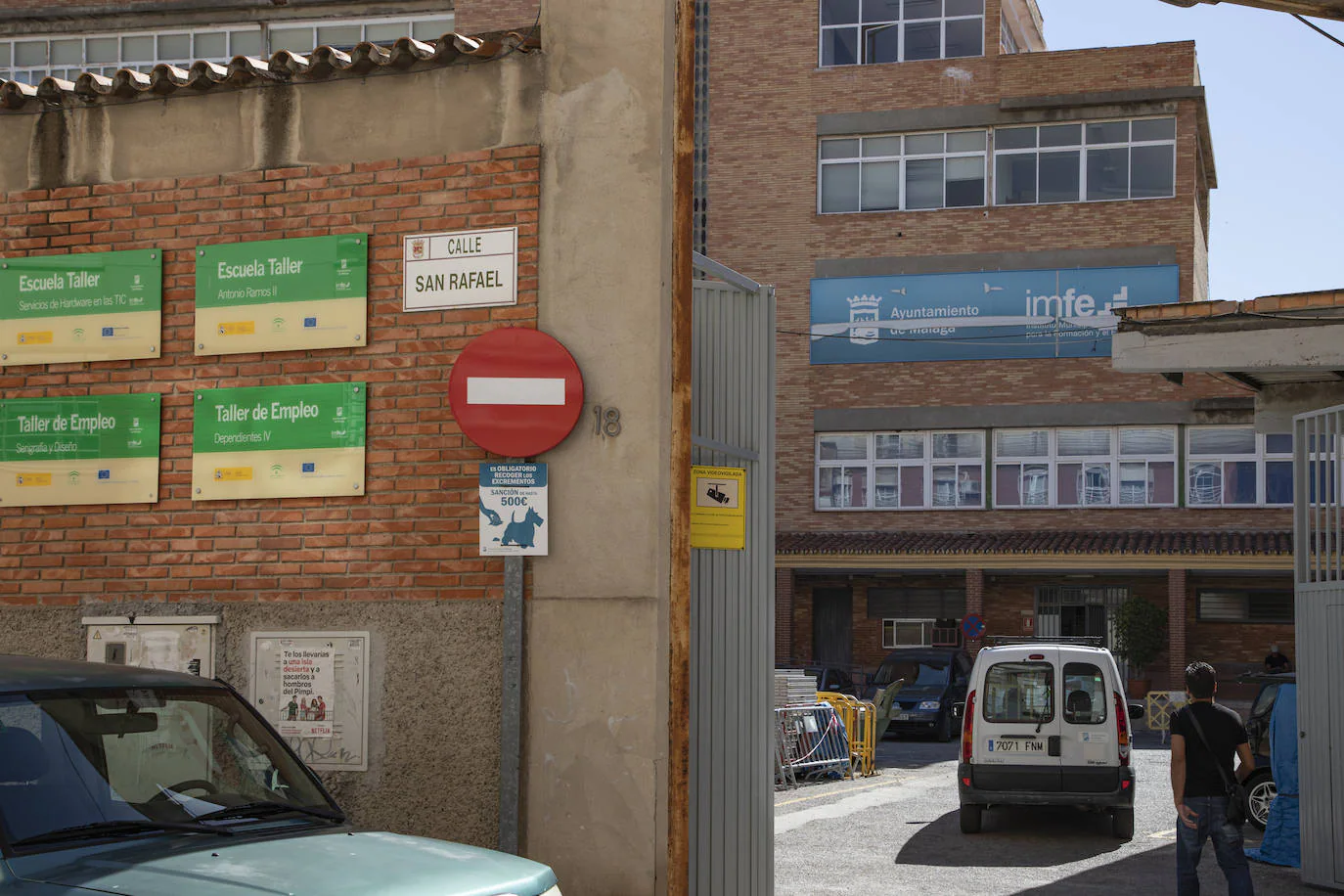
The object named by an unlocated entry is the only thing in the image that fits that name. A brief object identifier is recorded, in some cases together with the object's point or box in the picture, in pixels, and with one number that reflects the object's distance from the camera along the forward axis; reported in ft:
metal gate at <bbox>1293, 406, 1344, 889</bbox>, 38.34
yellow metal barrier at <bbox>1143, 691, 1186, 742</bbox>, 114.83
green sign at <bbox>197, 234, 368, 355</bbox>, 27.53
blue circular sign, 127.95
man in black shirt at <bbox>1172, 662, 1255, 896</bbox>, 31.60
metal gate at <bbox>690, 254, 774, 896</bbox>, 27.84
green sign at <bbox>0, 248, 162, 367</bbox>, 28.60
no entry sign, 25.89
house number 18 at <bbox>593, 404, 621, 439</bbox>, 25.72
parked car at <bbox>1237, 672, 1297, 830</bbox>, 49.83
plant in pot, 126.31
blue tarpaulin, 43.32
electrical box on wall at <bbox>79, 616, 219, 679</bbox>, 27.68
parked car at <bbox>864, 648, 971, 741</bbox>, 103.14
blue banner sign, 129.49
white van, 50.11
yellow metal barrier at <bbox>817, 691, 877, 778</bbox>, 75.51
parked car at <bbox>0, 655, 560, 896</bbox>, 14.47
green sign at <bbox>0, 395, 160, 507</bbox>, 28.43
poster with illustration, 26.96
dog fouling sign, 25.85
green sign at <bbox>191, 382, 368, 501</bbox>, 27.32
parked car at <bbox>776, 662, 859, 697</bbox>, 111.65
